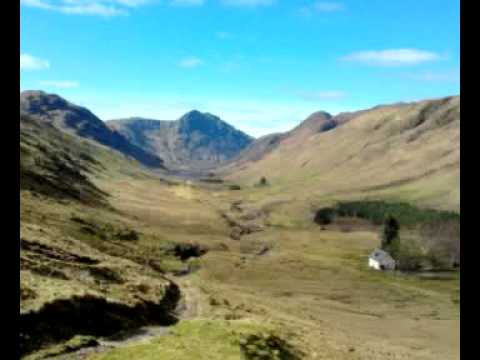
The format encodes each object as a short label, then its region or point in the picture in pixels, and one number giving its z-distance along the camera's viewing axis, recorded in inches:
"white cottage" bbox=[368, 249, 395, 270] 6235.2
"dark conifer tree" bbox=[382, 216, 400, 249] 6870.1
